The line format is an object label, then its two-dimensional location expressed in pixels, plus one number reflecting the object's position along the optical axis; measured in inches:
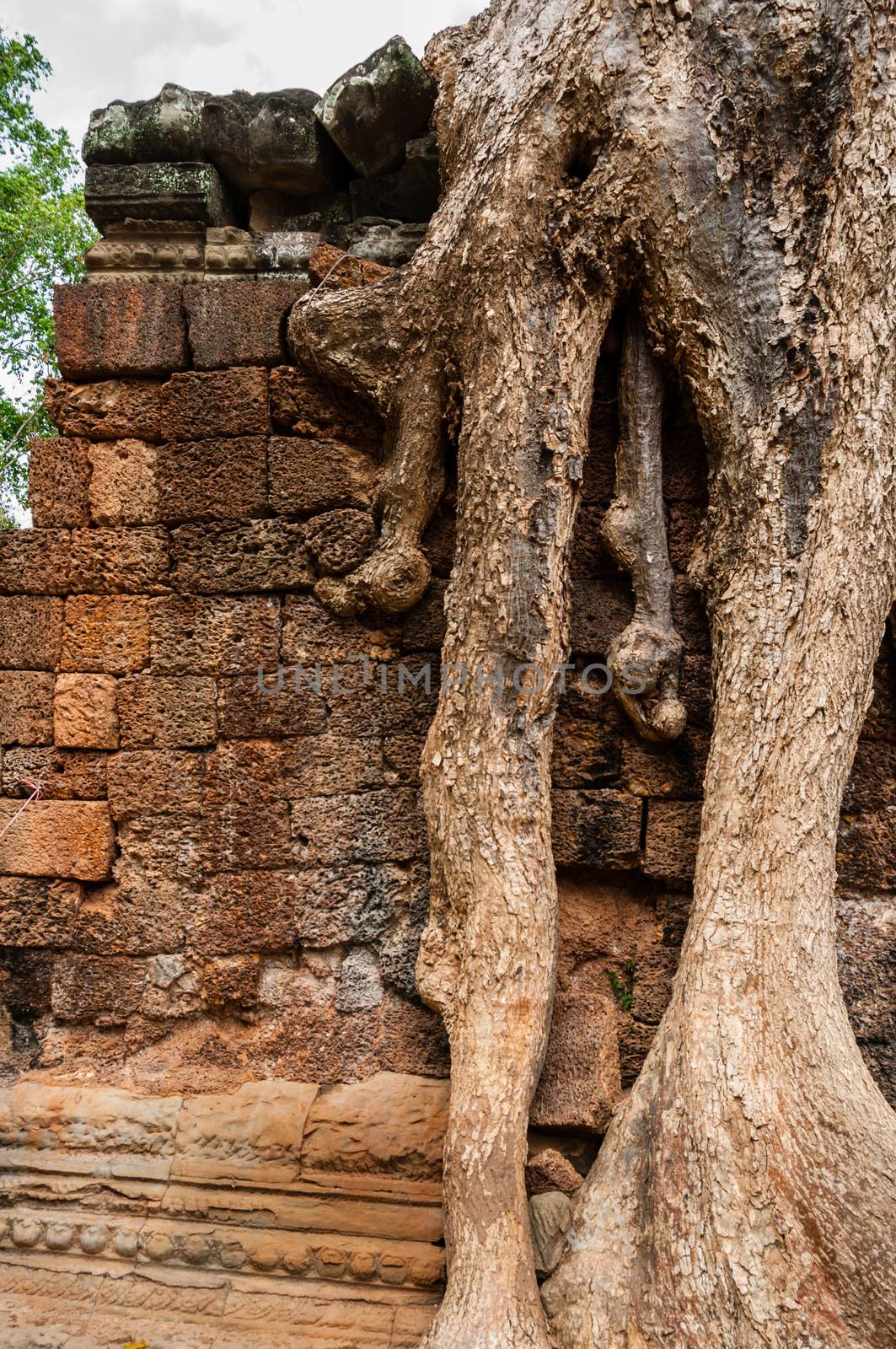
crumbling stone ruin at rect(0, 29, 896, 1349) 92.5
